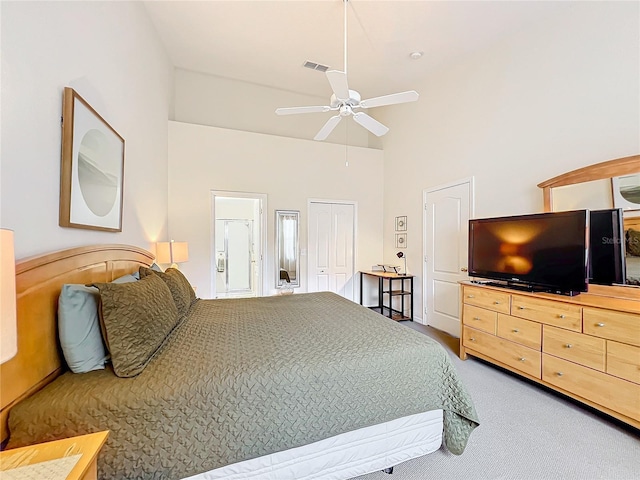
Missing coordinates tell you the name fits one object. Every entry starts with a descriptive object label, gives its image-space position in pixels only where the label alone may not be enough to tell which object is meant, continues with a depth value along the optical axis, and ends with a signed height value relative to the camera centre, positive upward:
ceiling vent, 3.92 +2.50
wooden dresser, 1.82 -0.76
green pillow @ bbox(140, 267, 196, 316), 2.09 -0.38
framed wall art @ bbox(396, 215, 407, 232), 4.76 +0.34
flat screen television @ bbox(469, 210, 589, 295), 2.24 -0.06
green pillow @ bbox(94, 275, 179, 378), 1.23 -0.41
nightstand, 0.82 -0.66
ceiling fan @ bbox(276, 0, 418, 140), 2.16 +1.20
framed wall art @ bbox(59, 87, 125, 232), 1.48 +0.44
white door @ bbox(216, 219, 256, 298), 6.86 -0.38
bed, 1.07 -0.67
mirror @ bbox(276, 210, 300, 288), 4.67 -0.12
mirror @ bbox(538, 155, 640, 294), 2.12 +0.46
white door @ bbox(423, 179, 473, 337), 3.69 -0.09
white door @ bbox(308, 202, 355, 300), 4.93 -0.08
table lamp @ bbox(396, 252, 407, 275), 4.66 -0.24
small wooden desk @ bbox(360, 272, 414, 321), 4.51 -0.83
